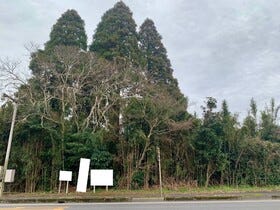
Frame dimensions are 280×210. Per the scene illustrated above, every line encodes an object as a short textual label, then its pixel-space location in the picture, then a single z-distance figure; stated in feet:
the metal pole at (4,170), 35.54
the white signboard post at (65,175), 39.94
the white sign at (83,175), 40.68
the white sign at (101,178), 40.95
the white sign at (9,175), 37.70
